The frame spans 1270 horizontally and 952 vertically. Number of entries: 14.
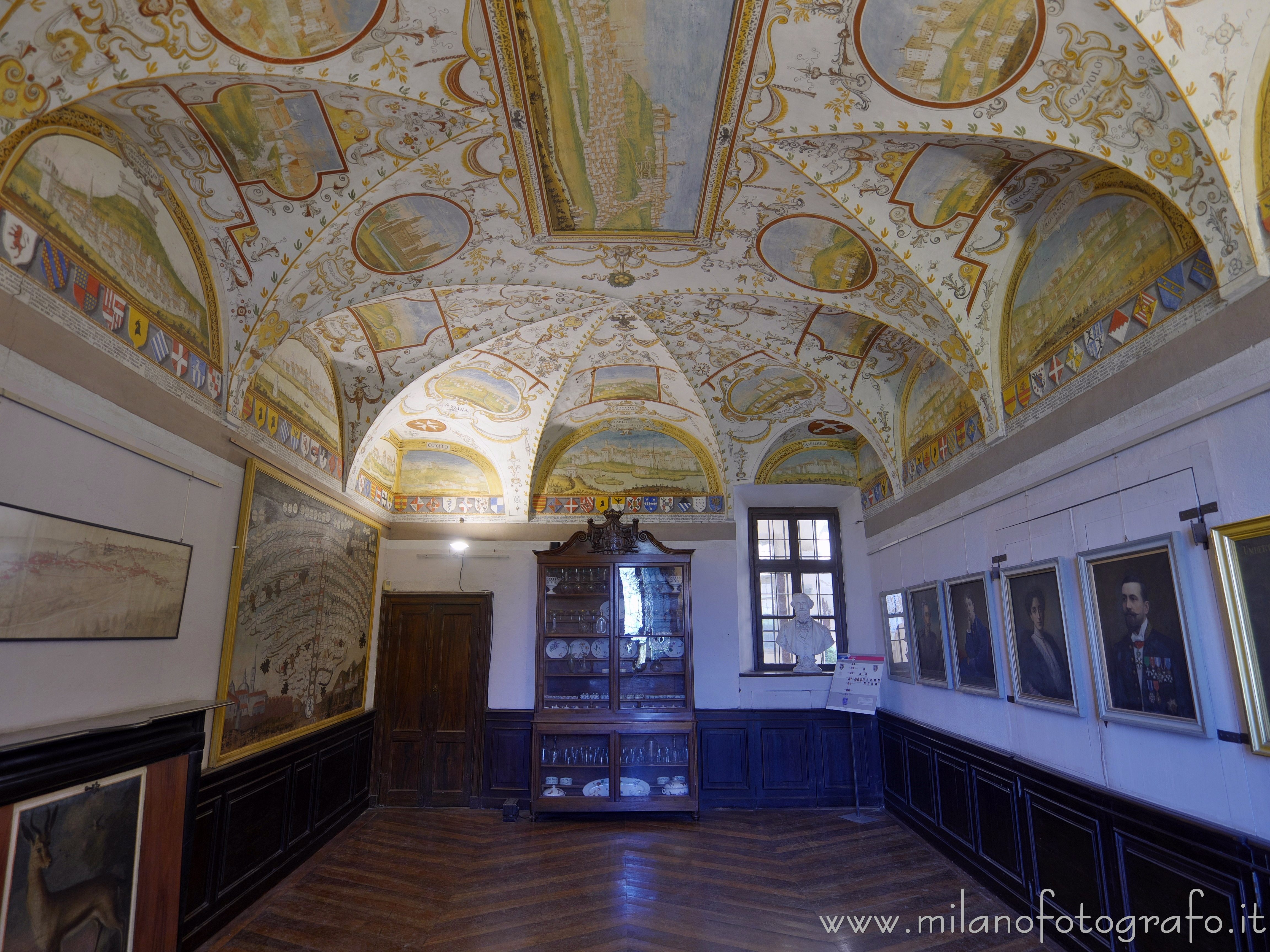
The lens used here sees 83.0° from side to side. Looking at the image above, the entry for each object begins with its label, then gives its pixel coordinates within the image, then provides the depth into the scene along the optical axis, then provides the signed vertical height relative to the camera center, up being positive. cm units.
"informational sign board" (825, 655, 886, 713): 872 -45
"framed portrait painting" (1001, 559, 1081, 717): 502 +7
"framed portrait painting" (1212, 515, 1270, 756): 336 +17
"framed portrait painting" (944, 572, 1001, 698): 614 +10
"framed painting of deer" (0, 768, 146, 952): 345 -109
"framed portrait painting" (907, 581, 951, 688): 709 +12
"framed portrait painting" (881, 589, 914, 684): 820 +11
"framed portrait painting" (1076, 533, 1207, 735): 391 +5
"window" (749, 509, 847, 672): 1002 +107
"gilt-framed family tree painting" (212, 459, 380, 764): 578 +31
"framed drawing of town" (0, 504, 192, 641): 360 +41
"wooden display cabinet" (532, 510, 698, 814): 877 -33
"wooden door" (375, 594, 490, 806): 912 -58
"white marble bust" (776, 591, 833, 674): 950 +12
